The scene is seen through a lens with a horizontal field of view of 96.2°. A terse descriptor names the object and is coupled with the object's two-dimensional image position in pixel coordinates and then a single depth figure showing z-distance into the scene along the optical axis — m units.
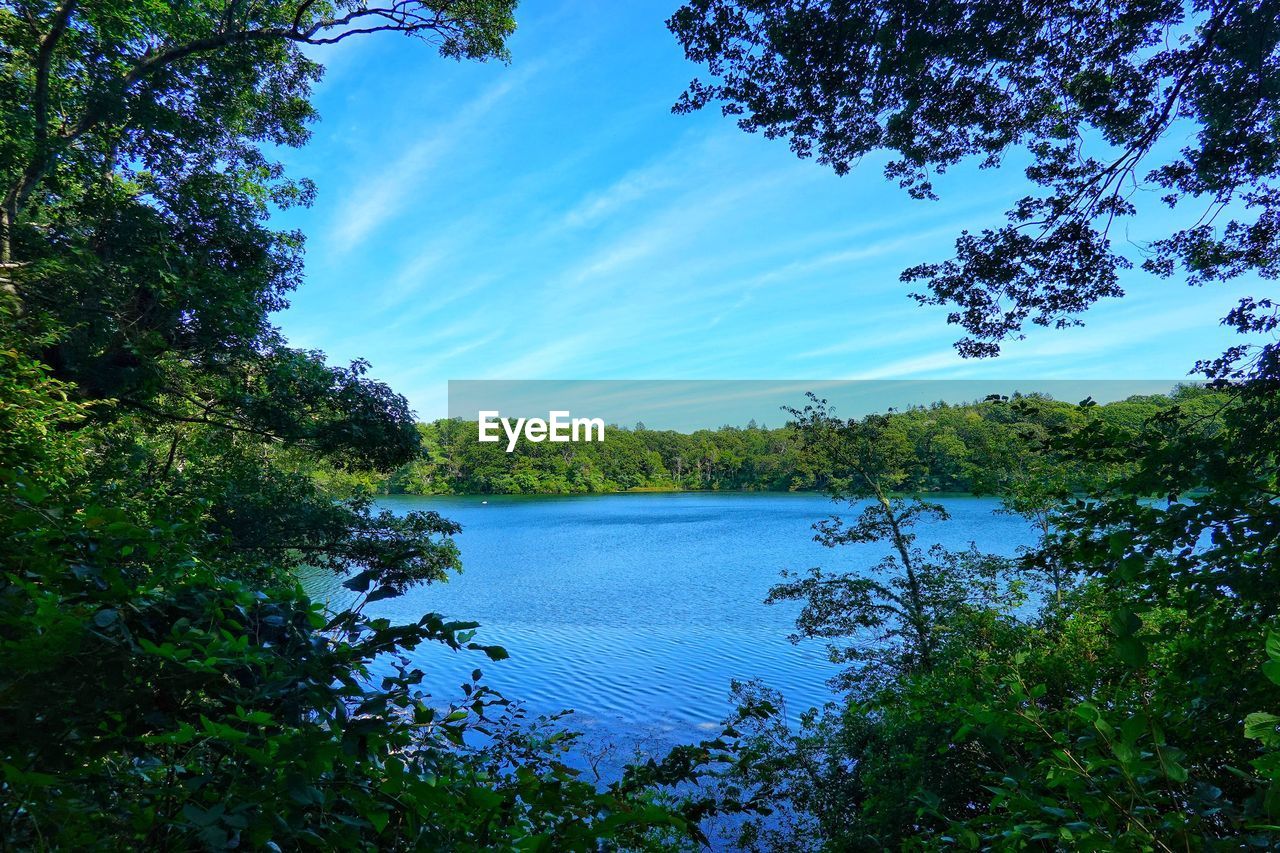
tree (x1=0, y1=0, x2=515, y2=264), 5.58
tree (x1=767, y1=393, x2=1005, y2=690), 8.38
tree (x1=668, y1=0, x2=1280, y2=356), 3.62
